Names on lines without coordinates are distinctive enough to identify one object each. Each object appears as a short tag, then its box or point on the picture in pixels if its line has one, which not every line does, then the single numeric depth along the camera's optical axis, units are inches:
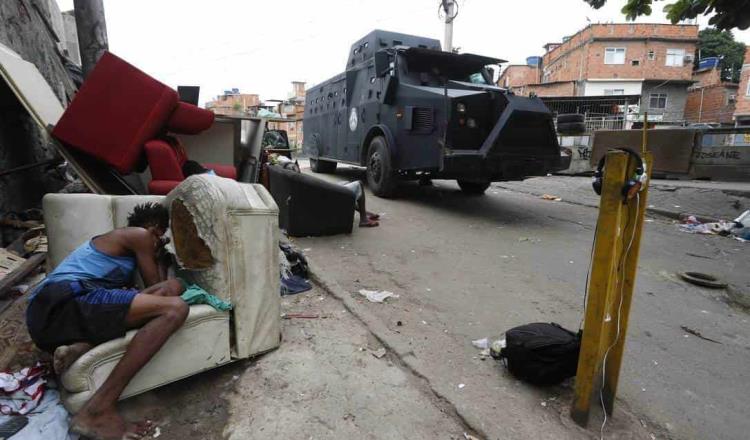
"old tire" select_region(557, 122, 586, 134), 247.3
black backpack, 81.8
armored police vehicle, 213.0
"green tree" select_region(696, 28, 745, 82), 1565.3
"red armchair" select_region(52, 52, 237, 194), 135.3
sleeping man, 68.6
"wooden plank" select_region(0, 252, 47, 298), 108.6
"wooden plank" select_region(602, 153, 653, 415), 70.8
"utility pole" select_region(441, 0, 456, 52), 498.4
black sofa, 185.6
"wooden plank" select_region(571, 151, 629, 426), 66.4
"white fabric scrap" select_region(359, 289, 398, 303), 126.1
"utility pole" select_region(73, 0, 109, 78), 206.2
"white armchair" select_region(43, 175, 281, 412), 78.9
